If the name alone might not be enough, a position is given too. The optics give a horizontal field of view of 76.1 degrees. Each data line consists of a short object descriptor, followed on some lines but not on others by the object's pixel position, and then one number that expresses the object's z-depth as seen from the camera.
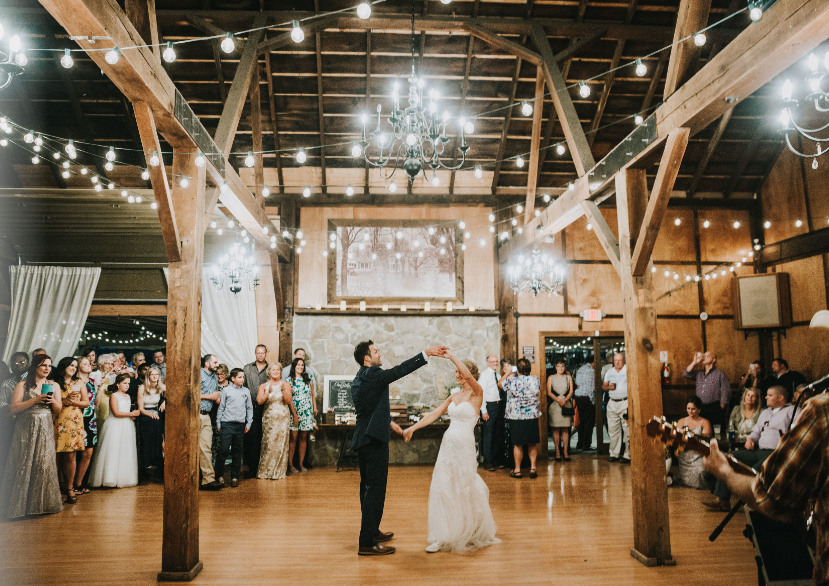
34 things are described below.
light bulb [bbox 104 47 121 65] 2.96
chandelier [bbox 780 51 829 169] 3.47
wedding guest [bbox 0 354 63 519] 5.06
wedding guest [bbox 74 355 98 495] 6.16
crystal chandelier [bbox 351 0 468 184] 3.91
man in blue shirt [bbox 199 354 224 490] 6.61
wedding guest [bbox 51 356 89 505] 5.85
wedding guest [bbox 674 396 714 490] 6.15
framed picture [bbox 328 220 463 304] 8.99
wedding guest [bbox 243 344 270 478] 7.34
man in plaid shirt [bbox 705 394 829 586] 1.45
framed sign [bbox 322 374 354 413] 8.48
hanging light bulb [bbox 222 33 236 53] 3.76
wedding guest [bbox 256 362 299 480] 7.25
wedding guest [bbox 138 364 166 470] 6.91
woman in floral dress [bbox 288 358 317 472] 7.70
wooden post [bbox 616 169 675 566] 4.00
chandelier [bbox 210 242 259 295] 6.91
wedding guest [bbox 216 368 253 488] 6.88
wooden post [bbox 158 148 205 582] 3.74
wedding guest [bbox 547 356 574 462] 8.52
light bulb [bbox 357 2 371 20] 3.70
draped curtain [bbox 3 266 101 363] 8.24
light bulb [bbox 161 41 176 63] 3.50
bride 4.22
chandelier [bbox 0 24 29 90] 2.87
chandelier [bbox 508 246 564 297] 7.30
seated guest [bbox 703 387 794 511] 5.26
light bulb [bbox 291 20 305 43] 3.78
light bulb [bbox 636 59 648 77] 4.16
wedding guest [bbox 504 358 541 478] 7.30
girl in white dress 6.47
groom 4.07
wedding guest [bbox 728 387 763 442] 5.98
